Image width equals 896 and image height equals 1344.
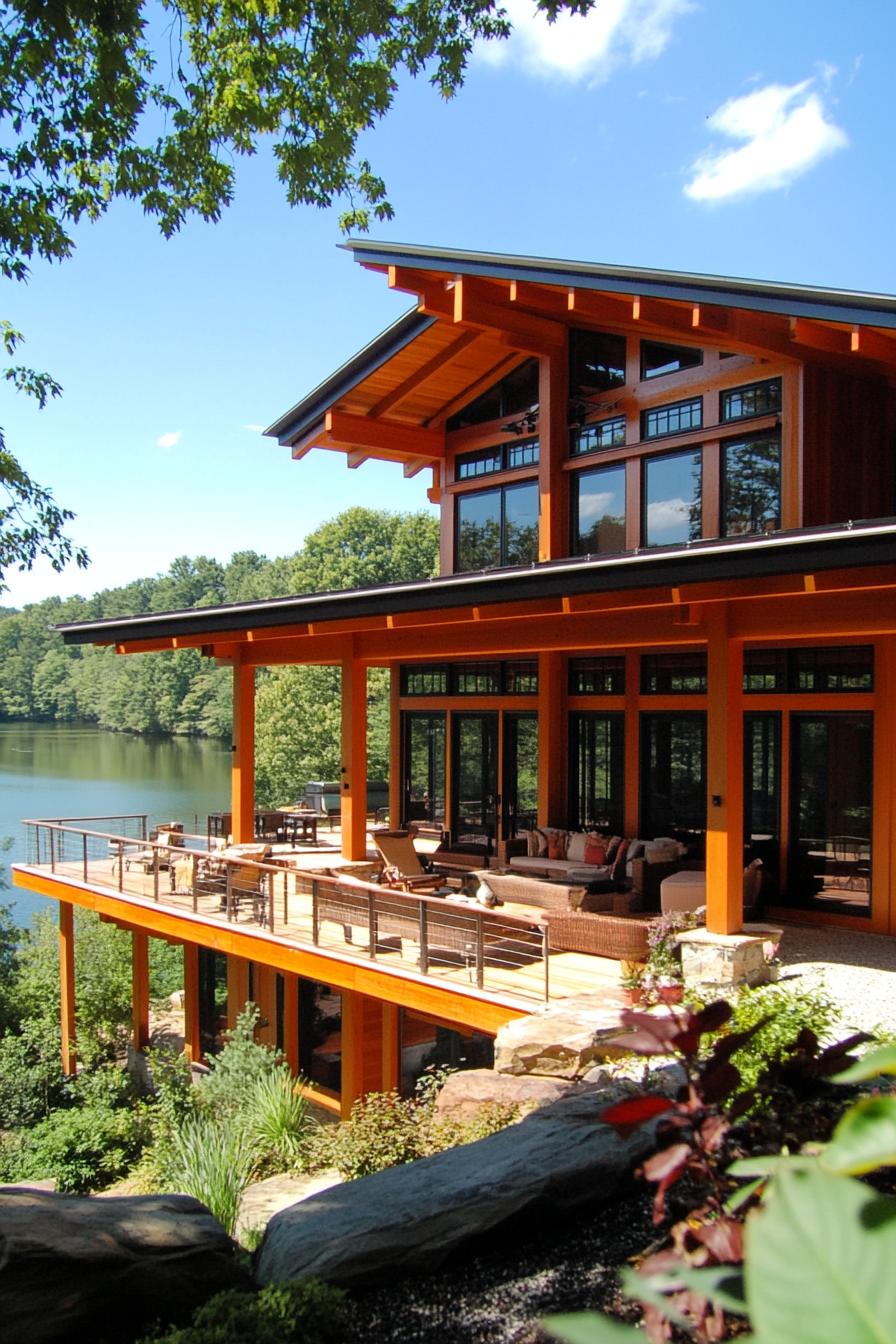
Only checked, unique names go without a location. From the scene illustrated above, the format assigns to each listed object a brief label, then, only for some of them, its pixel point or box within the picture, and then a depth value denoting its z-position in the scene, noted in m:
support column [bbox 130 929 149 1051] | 16.45
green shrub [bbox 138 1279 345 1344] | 3.66
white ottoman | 9.91
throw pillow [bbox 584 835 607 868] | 12.54
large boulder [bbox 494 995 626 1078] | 7.15
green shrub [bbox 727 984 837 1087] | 5.07
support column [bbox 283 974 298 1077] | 13.91
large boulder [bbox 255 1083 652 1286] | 4.18
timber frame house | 9.02
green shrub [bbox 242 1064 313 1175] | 8.72
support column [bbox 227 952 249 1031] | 14.78
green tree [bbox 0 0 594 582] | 6.34
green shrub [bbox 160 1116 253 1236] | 7.22
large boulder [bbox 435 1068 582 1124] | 6.63
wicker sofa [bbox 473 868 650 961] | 9.28
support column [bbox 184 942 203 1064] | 16.11
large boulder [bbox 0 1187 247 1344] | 3.87
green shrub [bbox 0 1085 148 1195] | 12.03
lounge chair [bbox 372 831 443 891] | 12.32
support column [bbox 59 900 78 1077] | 15.74
